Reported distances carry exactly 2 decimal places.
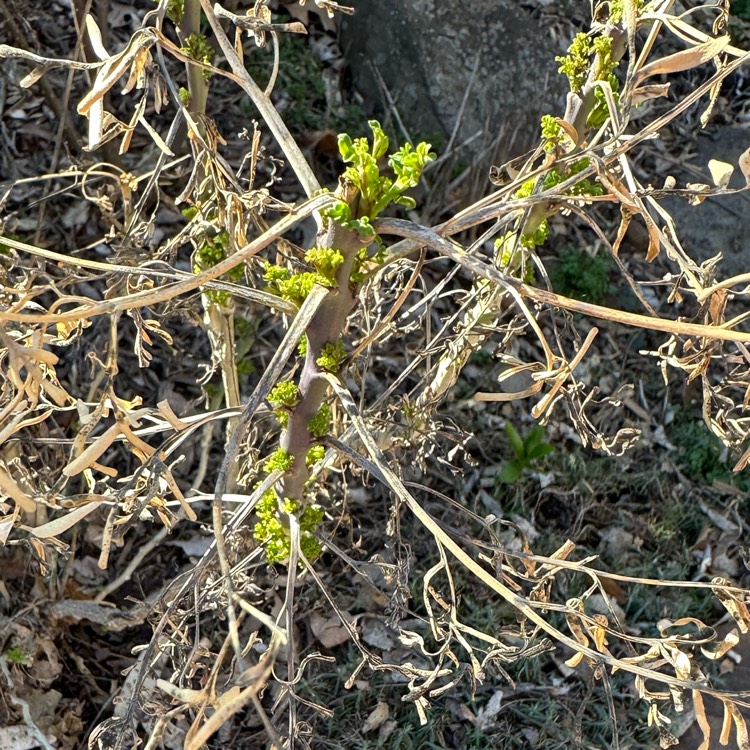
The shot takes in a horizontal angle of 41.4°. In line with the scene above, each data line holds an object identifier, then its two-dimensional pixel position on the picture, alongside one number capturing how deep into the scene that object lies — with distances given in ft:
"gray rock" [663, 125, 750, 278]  2.80
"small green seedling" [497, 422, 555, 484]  2.26
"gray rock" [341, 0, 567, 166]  2.72
